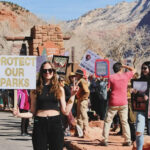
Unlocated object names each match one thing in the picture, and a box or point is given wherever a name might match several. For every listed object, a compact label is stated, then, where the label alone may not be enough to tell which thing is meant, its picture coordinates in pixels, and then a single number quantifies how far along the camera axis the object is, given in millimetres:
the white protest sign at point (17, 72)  8156
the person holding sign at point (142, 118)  7332
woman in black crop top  5551
